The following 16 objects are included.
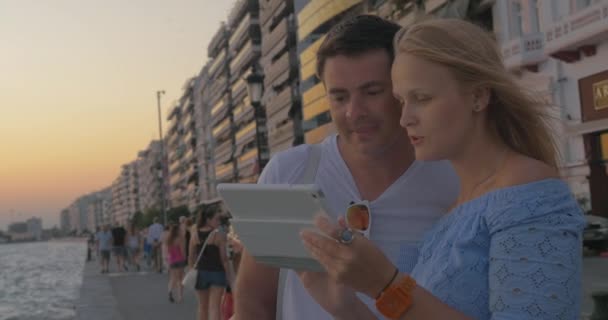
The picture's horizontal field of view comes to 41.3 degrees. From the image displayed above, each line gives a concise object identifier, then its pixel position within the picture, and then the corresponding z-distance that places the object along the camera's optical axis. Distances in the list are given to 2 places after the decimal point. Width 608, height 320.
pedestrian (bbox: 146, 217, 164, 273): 27.06
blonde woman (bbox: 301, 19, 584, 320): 1.33
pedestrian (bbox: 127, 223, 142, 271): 30.23
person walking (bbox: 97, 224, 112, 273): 27.80
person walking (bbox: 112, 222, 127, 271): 27.55
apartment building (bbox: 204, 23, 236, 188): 89.38
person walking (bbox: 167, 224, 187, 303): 15.37
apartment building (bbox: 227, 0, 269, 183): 75.00
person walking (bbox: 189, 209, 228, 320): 10.45
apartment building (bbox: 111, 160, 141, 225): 192.25
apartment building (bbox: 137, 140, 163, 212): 152.12
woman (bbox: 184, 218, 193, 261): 16.67
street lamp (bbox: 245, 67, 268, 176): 14.71
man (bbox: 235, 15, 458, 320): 2.07
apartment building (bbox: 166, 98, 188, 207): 132.88
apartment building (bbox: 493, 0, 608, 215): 20.83
